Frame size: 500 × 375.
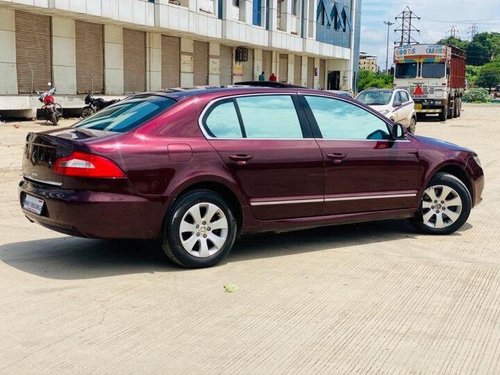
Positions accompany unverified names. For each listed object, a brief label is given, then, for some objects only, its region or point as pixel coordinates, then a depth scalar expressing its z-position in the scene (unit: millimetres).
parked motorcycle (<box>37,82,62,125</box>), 20297
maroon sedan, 5133
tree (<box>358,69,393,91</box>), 65250
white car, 19566
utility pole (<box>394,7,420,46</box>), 96125
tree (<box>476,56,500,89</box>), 113125
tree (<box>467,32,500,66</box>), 146125
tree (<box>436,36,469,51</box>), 128875
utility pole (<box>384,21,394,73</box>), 96400
